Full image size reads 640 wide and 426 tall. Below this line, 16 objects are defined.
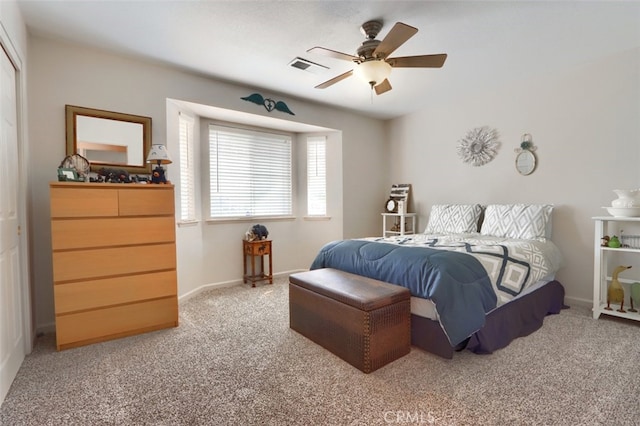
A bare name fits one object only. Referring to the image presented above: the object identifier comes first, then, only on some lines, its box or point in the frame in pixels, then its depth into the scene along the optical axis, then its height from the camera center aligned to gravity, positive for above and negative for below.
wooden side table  4.04 -0.67
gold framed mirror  2.67 +0.62
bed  2.05 -0.55
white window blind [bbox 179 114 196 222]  3.54 +0.39
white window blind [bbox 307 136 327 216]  4.75 +0.42
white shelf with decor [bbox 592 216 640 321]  2.69 -0.56
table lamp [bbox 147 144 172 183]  2.74 +0.42
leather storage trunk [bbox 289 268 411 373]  1.95 -0.79
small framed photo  2.32 +0.24
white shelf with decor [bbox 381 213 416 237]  4.55 -0.33
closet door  1.81 -0.22
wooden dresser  2.28 -0.44
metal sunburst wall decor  3.81 +0.73
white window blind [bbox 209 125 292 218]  4.05 +0.44
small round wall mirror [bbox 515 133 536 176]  3.48 +0.52
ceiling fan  2.18 +1.06
